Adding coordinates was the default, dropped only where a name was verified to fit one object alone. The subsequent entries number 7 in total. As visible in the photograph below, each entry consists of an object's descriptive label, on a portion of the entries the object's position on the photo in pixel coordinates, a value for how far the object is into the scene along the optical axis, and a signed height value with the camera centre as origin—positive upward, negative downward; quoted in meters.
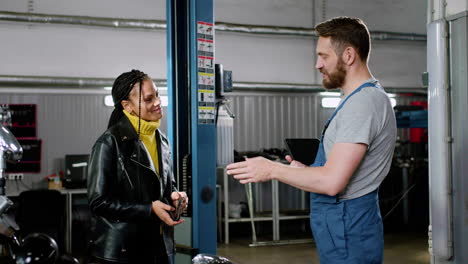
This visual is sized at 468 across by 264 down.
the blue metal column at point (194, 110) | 4.02 +0.21
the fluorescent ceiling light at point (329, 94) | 8.54 +0.69
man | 1.72 -0.10
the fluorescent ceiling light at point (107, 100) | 7.54 +0.55
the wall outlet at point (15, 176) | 7.10 -0.53
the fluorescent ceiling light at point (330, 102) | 8.61 +0.55
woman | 2.29 -0.22
